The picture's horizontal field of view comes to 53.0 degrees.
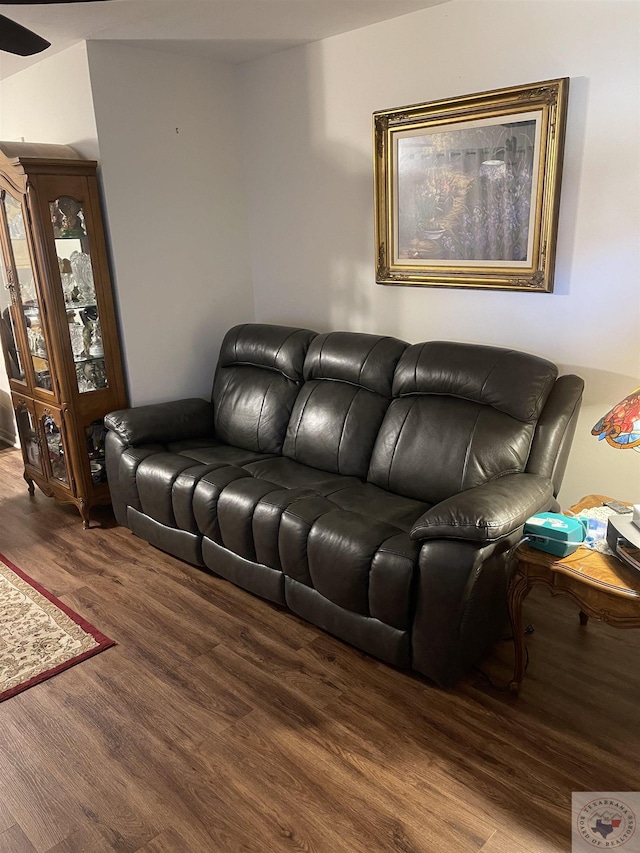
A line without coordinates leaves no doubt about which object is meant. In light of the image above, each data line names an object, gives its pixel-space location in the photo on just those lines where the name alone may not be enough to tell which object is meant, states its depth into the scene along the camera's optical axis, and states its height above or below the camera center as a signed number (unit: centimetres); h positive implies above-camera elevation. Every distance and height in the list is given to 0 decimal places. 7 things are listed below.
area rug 242 -155
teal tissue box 202 -95
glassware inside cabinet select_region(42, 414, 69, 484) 367 -115
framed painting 261 +15
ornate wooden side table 186 -106
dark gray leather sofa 215 -105
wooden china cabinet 326 -37
